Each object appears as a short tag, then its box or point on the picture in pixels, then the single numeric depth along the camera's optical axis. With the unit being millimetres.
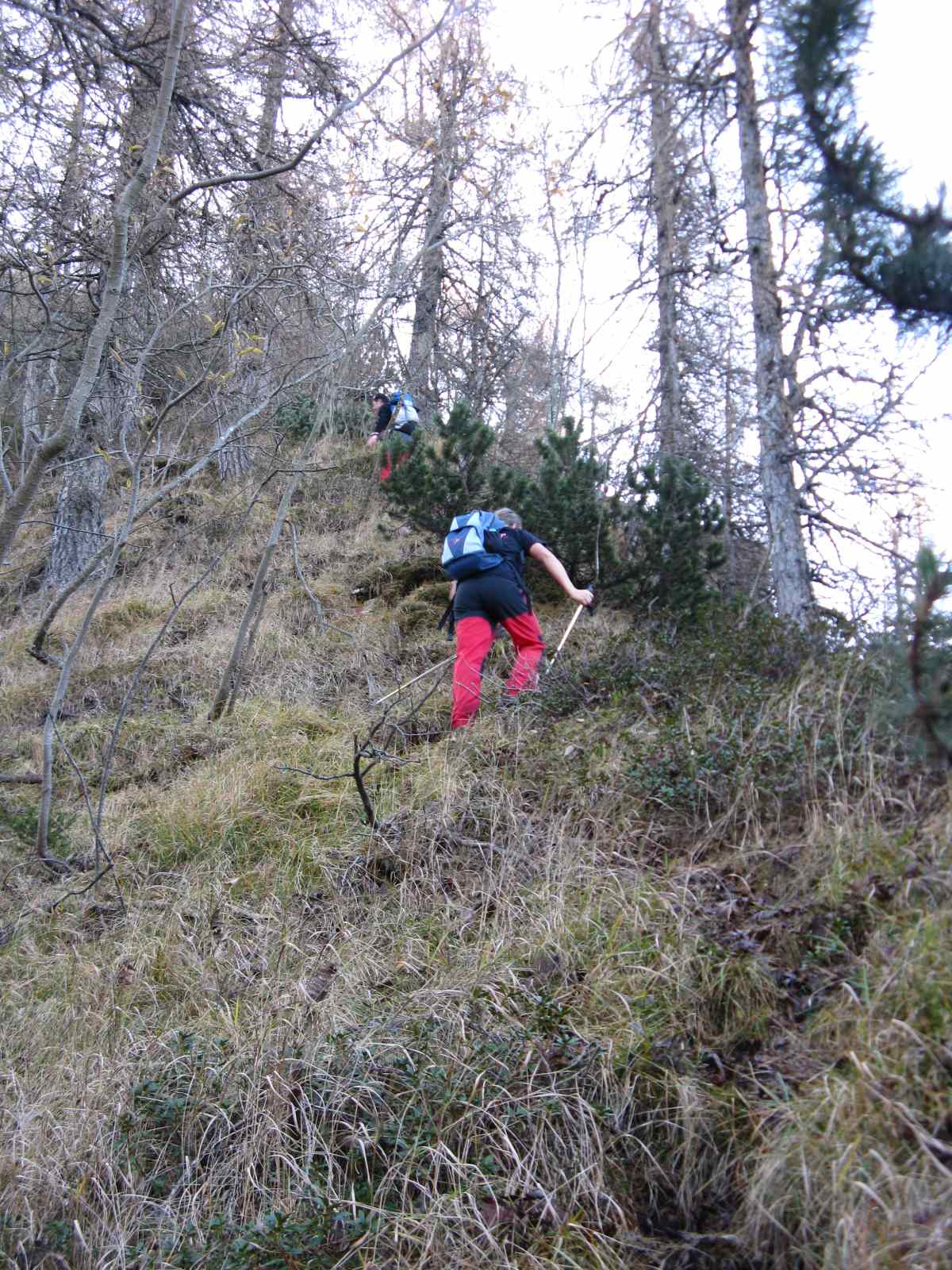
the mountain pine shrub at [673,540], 7473
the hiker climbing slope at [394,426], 9281
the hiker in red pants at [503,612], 5973
